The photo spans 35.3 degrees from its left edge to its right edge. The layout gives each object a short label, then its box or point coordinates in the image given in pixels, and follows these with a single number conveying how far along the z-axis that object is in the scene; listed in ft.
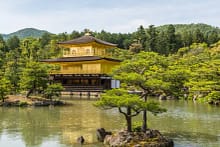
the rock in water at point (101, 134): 38.12
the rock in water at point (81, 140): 37.05
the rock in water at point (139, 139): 33.99
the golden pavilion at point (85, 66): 116.78
